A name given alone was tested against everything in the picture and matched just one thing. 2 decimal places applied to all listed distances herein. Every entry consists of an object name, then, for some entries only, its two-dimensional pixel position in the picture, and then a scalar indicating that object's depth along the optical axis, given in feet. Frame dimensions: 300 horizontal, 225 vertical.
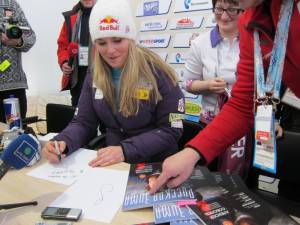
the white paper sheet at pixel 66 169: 3.47
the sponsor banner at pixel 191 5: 9.22
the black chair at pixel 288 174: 3.94
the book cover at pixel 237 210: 2.43
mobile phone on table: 2.67
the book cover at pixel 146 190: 2.81
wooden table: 2.69
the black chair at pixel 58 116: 6.35
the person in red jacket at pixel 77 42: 8.23
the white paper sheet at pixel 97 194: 2.79
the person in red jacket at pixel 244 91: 2.74
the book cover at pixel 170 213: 2.52
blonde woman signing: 4.58
